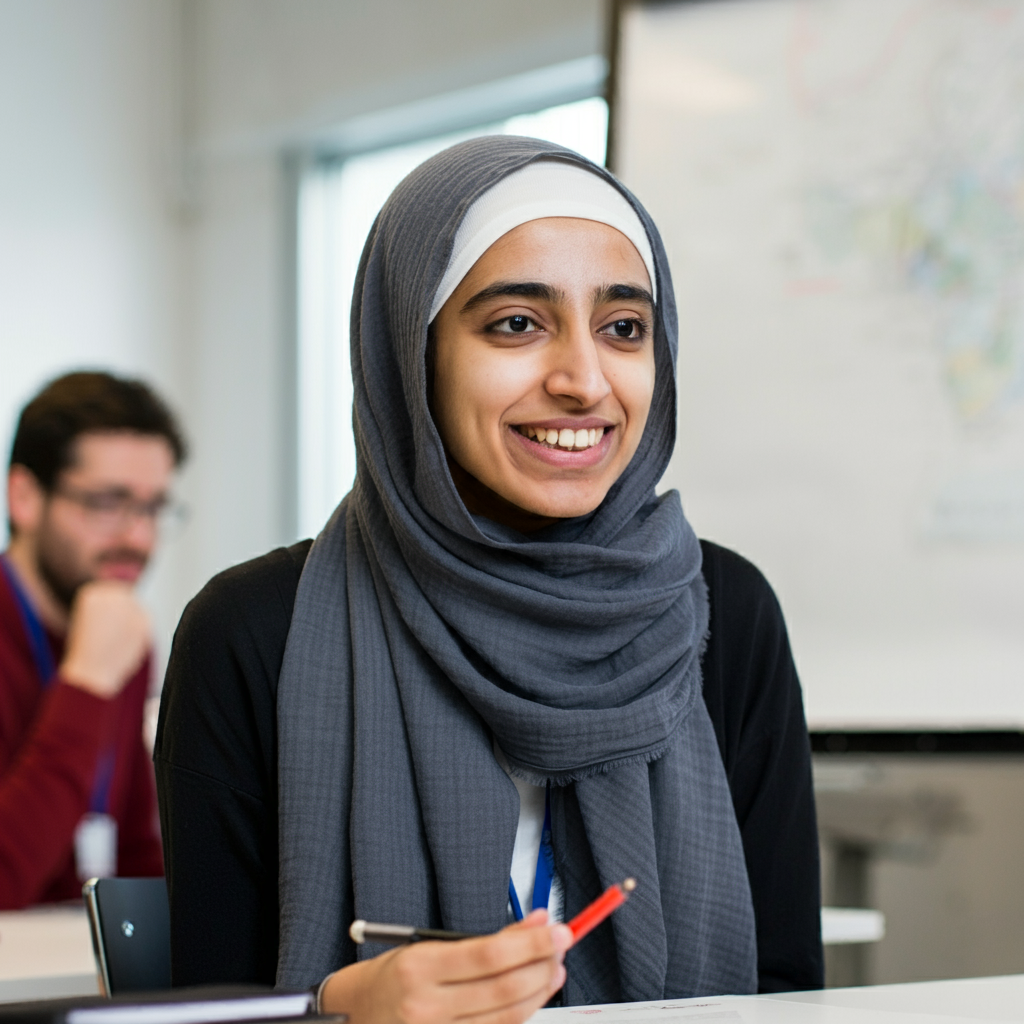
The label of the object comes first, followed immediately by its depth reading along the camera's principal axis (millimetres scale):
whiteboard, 1892
